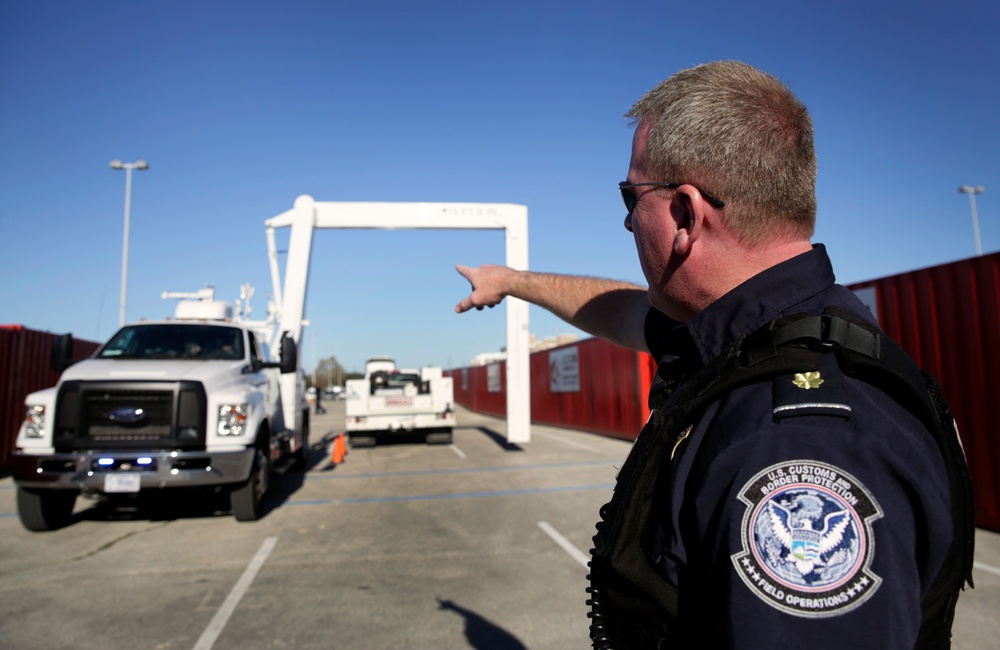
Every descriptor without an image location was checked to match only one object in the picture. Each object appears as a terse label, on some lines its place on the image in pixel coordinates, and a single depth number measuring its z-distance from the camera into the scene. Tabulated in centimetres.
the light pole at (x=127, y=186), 2281
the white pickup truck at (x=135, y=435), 644
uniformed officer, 85
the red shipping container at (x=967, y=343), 639
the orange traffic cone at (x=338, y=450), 1266
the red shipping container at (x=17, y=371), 1154
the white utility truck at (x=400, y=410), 1548
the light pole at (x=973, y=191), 3303
